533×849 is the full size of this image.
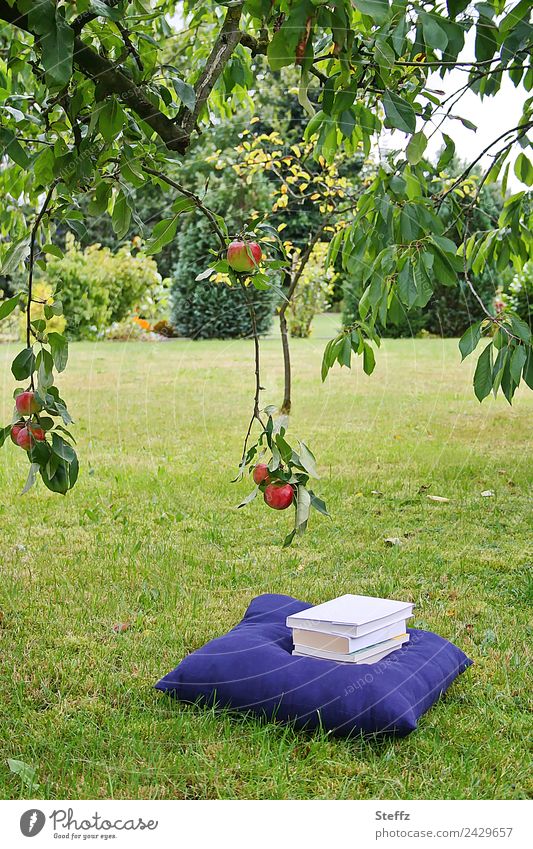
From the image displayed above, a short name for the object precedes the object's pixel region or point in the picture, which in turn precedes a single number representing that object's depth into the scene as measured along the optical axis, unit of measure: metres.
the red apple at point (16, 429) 1.62
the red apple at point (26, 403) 1.60
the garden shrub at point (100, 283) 8.29
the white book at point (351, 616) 1.96
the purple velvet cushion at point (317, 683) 1.77
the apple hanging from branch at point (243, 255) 1.57
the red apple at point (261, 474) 1.55
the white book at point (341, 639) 1.97
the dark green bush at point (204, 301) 7.46
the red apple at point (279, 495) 1.53
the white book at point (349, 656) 1.96
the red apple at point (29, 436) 1.61
